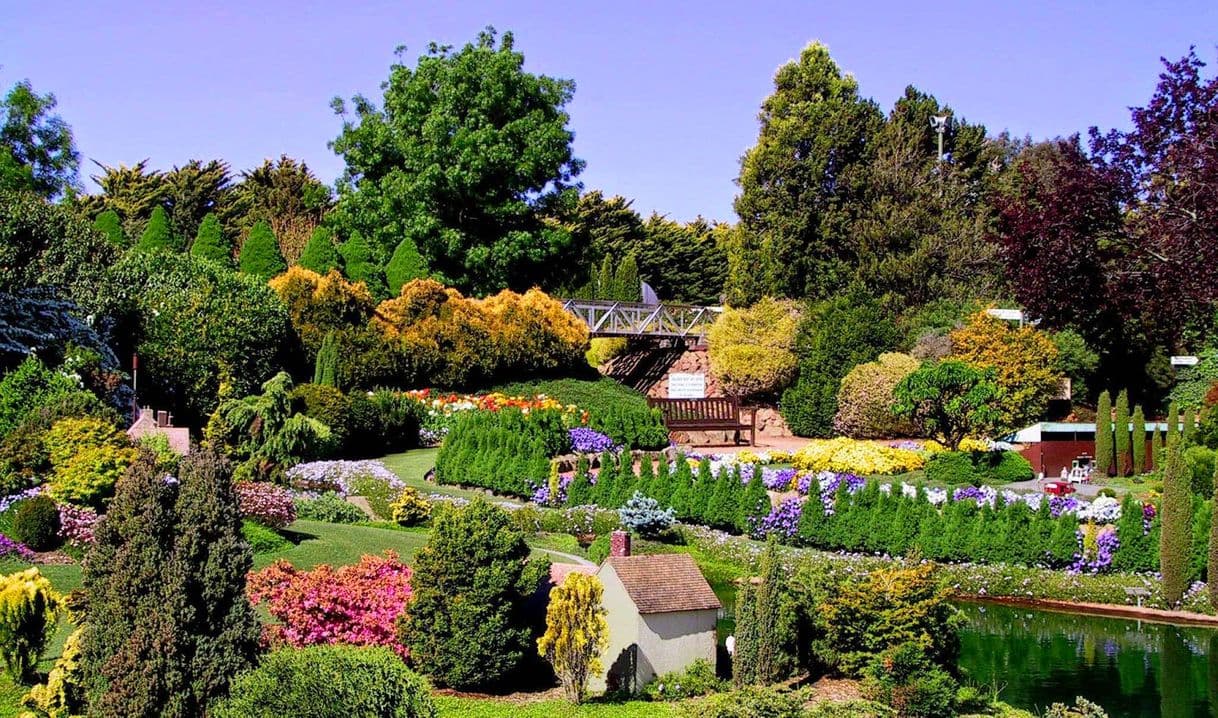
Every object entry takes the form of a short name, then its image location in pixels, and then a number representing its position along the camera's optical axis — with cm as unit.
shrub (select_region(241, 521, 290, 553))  1462
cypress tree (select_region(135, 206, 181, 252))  3331
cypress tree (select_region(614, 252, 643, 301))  4206
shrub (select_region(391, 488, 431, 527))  1880
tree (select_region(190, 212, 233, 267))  3309
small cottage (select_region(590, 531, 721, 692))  1159
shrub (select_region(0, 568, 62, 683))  1004
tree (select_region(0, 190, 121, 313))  2300
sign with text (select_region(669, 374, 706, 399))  3584
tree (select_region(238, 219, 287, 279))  3297
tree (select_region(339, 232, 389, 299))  3550
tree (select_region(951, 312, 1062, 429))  2917
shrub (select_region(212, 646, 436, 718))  791
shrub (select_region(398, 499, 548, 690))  1108
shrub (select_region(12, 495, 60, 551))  1398
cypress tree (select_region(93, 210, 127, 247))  3366
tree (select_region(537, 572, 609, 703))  1092
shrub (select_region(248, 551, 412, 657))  1136
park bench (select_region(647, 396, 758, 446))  2852
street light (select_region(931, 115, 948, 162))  3700
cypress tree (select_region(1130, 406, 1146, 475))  2348
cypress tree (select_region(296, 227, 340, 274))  3425
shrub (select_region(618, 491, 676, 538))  1812
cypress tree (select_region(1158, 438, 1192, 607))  1569
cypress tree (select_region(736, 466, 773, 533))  1892
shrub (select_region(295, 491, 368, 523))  1831
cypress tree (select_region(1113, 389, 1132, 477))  2348
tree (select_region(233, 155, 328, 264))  4062
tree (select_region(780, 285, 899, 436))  3228
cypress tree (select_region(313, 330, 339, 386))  2648
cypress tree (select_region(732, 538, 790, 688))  1138
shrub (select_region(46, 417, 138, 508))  1493
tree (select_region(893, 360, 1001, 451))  2242
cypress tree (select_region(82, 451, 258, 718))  927
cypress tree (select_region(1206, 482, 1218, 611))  1543
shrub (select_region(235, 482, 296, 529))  1534
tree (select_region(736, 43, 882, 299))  3550
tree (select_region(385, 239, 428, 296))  3528
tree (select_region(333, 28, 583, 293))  3722
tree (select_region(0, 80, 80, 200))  3894
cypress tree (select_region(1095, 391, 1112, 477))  2341
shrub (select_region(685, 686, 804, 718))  949
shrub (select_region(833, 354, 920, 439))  3031
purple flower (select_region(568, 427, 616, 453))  2497
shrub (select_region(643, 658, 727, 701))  1147
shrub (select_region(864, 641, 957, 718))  1122
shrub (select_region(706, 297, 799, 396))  3397
